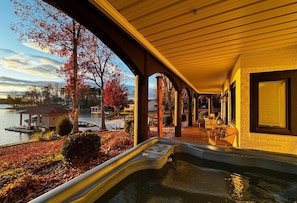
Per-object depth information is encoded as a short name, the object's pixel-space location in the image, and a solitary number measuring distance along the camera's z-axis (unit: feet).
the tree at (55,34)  19.45
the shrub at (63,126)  24.56
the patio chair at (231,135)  12.80
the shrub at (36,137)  24.03
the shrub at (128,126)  24.38
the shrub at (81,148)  12.38
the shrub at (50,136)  24.66
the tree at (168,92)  42.99
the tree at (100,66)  29.78
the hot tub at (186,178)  4.85
